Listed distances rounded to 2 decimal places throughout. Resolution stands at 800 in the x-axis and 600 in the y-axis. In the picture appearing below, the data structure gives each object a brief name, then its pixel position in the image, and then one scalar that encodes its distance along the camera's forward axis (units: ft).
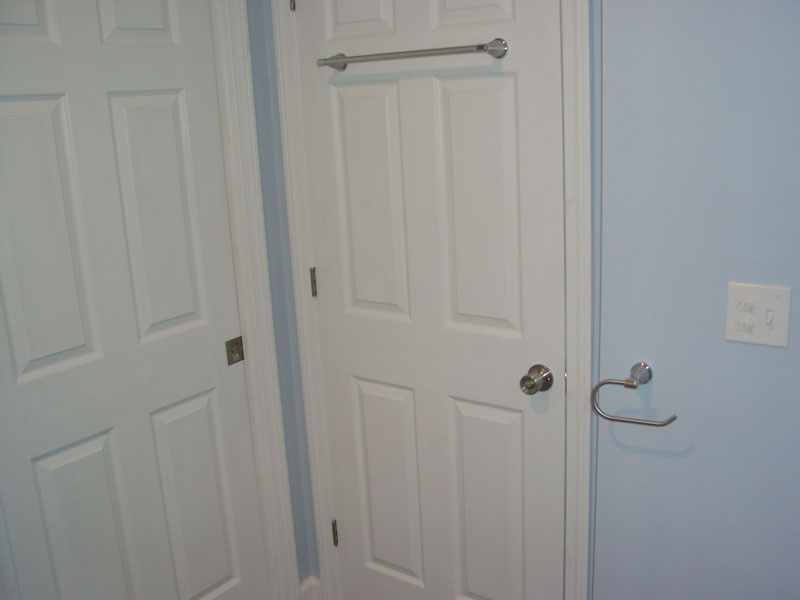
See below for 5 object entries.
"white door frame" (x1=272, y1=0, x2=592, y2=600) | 5.14
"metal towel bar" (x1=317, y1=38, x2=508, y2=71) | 5.34
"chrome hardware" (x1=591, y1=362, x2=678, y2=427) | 5.27
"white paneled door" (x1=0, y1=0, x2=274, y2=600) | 5.24
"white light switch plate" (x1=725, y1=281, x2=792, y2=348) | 4.68
